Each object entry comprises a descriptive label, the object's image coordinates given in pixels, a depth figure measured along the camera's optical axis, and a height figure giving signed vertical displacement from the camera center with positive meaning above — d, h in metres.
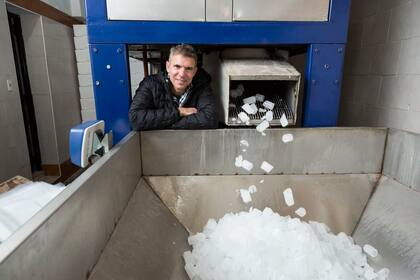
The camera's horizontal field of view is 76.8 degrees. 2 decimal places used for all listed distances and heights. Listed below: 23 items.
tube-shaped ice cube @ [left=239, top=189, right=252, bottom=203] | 1.31 -0.55
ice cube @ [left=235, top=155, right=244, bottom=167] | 1.33 -0.38
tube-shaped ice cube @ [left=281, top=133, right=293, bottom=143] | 1.30 -0.27
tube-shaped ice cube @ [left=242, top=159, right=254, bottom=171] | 1.33 -0.41
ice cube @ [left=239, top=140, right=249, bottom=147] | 1.31 -0.30
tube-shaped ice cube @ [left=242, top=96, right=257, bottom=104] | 1.50 -0.10
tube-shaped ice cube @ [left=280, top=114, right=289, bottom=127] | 1.35 -0.20
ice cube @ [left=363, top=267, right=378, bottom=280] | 1.04 -0.75
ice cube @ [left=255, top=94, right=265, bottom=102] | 1.54 -0.09
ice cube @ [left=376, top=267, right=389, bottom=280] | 1.03 -0.73
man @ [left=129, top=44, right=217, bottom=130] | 1.29 -0.09
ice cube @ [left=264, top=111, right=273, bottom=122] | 1.36 -0.17
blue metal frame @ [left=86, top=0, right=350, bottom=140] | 1.31 +0.24
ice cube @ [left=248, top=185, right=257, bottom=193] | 1.32 -0.52
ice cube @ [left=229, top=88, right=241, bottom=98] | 1.59 -0.07
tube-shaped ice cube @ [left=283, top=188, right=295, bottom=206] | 1.30 -0.56
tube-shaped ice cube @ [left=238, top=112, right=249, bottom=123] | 1.37 -0.18
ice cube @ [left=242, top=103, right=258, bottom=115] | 1.42 -0.15
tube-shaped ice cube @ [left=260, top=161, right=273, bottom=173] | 1.33 -0.42
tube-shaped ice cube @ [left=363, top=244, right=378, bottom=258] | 1.12 -0.70
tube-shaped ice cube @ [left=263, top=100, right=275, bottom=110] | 1.44 -0.12
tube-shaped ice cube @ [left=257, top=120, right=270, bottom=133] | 1.30 -0.22
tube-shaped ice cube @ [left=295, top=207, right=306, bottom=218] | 1.29 -0.62
